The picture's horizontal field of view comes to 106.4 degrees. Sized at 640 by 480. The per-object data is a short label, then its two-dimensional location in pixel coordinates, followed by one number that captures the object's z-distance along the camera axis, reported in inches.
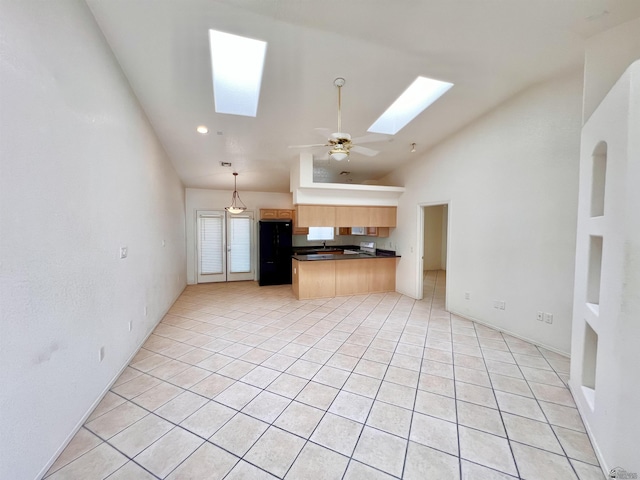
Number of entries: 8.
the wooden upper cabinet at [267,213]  279.3
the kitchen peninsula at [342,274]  203.3
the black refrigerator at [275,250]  254.1
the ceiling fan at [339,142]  101.0
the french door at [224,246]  267.1
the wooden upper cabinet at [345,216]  203.6
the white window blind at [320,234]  299.7
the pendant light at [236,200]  272.1
